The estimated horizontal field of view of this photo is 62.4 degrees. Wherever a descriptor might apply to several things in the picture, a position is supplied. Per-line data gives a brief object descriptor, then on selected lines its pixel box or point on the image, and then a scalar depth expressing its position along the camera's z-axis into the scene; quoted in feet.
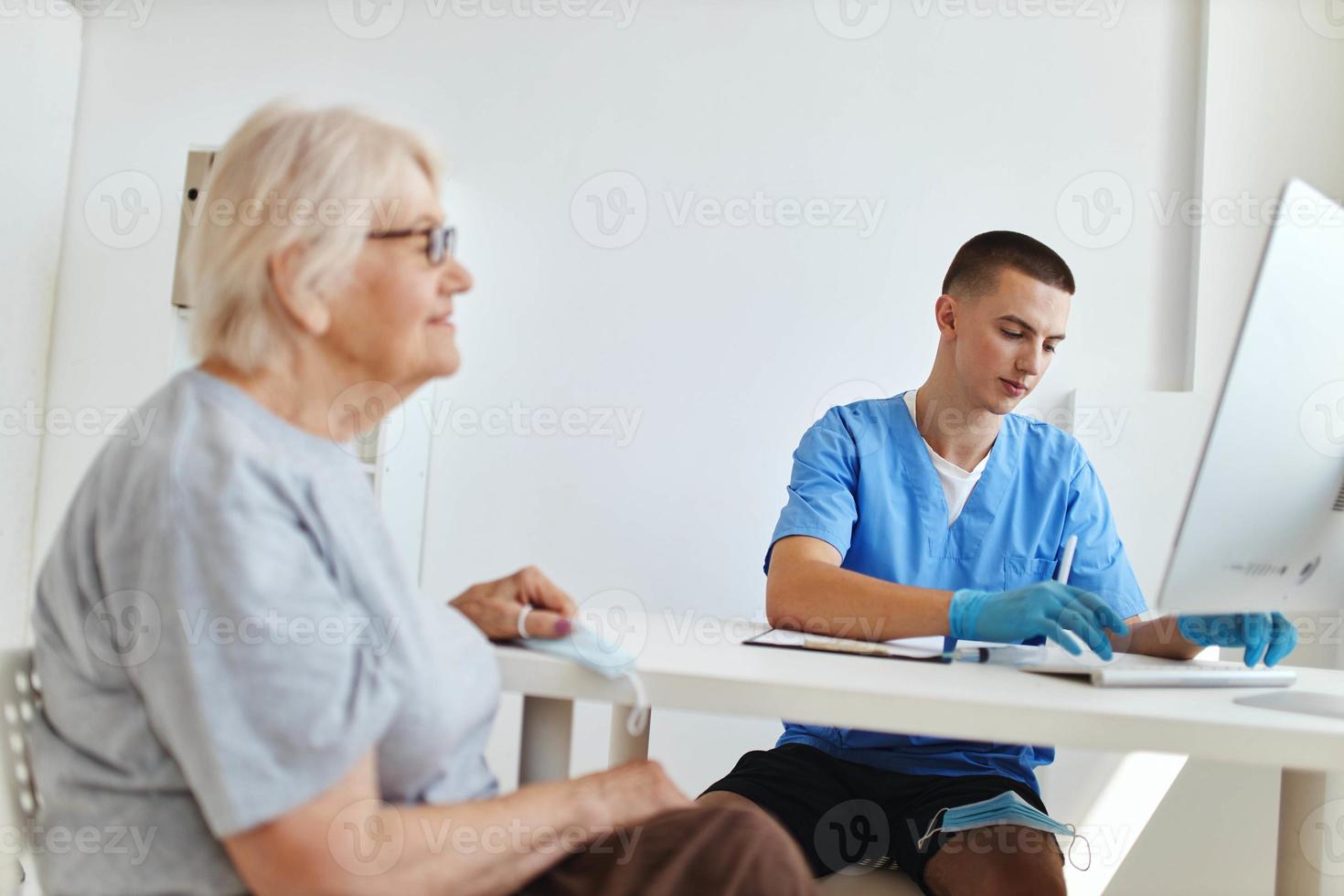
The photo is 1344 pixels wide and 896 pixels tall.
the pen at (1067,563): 4.95
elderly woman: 2.48
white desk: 3.29
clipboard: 4.21
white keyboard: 3.90
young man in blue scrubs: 4.45
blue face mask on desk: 3.53
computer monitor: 3.35
